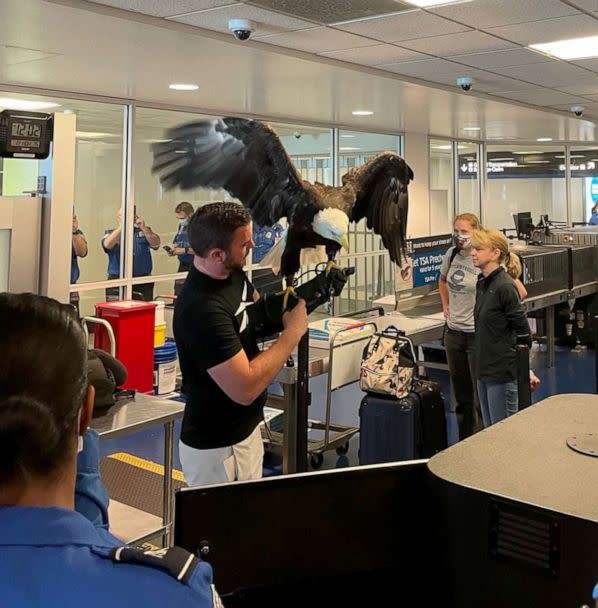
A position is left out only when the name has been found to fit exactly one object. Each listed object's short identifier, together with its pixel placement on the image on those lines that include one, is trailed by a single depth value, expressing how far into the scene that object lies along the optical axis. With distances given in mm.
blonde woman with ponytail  3723
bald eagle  2336
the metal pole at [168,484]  2721
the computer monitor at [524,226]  7656
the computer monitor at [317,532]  898
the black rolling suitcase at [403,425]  3551
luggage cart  3947
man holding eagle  2053
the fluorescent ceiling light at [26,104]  5630
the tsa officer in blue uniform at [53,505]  554
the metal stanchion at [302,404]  2354
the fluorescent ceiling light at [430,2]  3186
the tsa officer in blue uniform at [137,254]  6094
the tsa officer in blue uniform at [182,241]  6695
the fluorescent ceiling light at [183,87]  5231
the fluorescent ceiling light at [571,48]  4055
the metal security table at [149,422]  2410
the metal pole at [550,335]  6582
